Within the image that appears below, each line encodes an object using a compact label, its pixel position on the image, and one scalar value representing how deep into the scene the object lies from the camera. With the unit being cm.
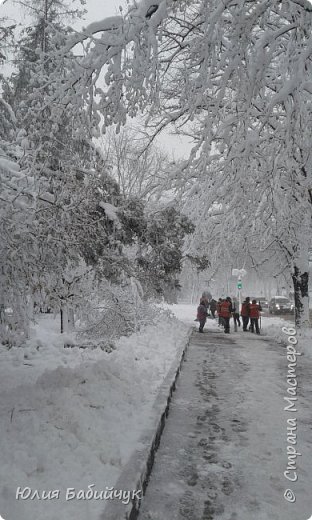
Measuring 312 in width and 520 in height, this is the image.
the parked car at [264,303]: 5014
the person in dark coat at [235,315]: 2210
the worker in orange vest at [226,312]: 2060
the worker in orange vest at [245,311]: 2144
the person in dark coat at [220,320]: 2168
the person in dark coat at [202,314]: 2123
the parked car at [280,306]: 4062
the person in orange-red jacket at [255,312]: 2028
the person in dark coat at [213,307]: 3256
